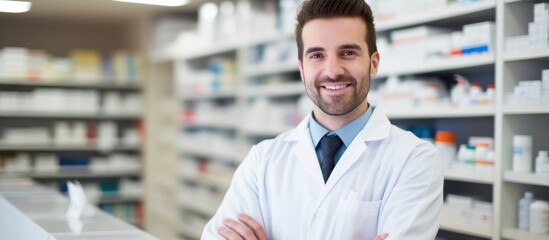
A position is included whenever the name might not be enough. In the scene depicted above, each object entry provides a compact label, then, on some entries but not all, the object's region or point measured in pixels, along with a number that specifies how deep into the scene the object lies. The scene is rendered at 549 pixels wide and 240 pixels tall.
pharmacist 1.94
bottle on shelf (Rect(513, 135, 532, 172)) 3.02
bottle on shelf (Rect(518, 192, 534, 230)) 3.07
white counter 2.37
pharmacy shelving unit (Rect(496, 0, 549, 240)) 3.06
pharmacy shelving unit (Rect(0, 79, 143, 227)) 7.64
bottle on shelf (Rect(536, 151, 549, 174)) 2.93
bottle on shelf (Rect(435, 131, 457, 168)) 3.47
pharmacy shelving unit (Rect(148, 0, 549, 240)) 3.09
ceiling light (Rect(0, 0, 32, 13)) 6.68
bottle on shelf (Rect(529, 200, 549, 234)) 2.92
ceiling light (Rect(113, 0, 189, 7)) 6.06
